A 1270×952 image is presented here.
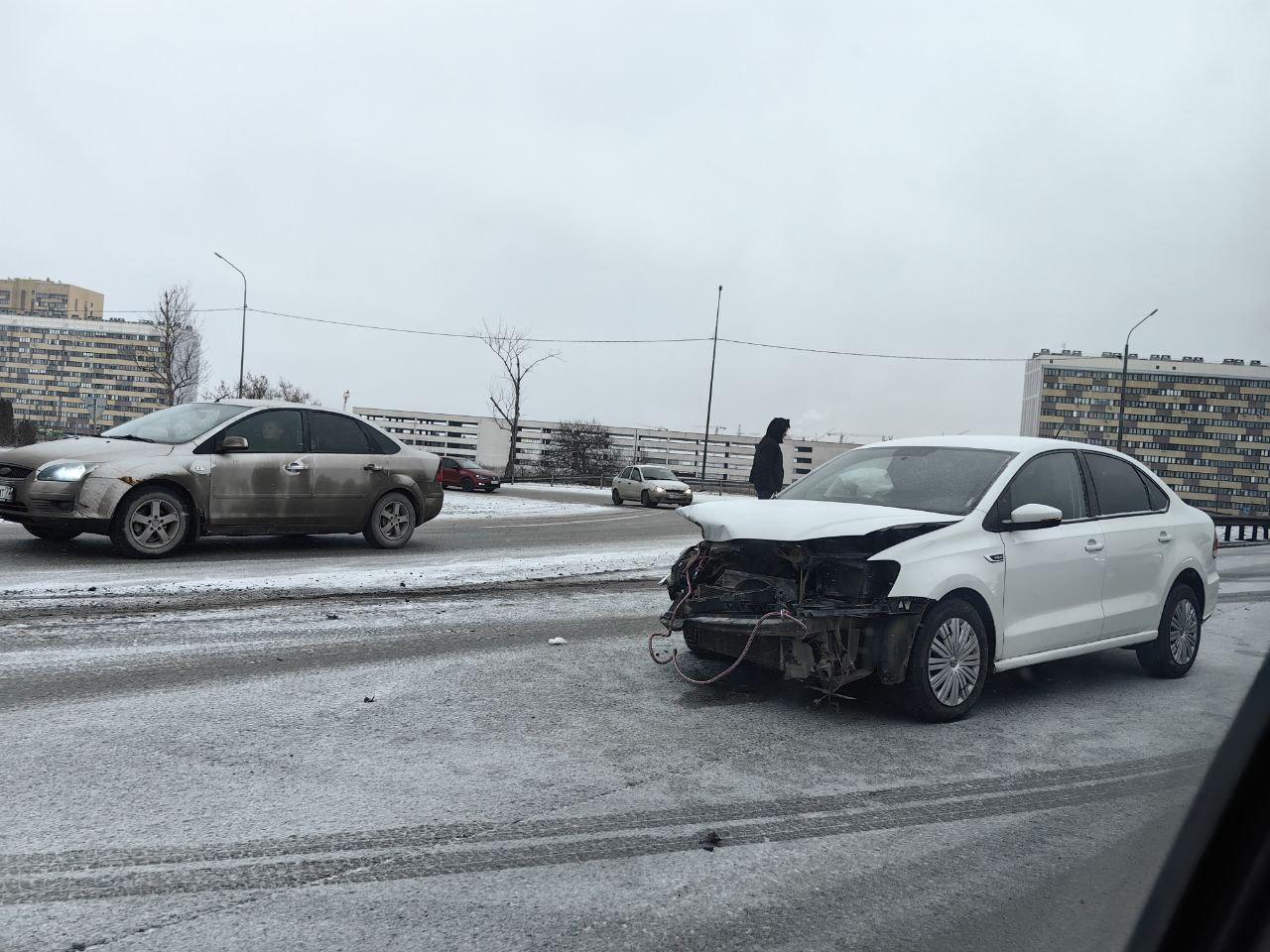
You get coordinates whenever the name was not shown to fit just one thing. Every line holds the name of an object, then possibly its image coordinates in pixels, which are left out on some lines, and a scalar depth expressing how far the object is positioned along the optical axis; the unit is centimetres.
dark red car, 3628
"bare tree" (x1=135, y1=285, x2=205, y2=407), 4738
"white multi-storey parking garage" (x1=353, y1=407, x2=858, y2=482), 8431
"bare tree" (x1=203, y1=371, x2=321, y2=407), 6444
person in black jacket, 1238
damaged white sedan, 524
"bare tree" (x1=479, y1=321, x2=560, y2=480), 5681
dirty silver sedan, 938
